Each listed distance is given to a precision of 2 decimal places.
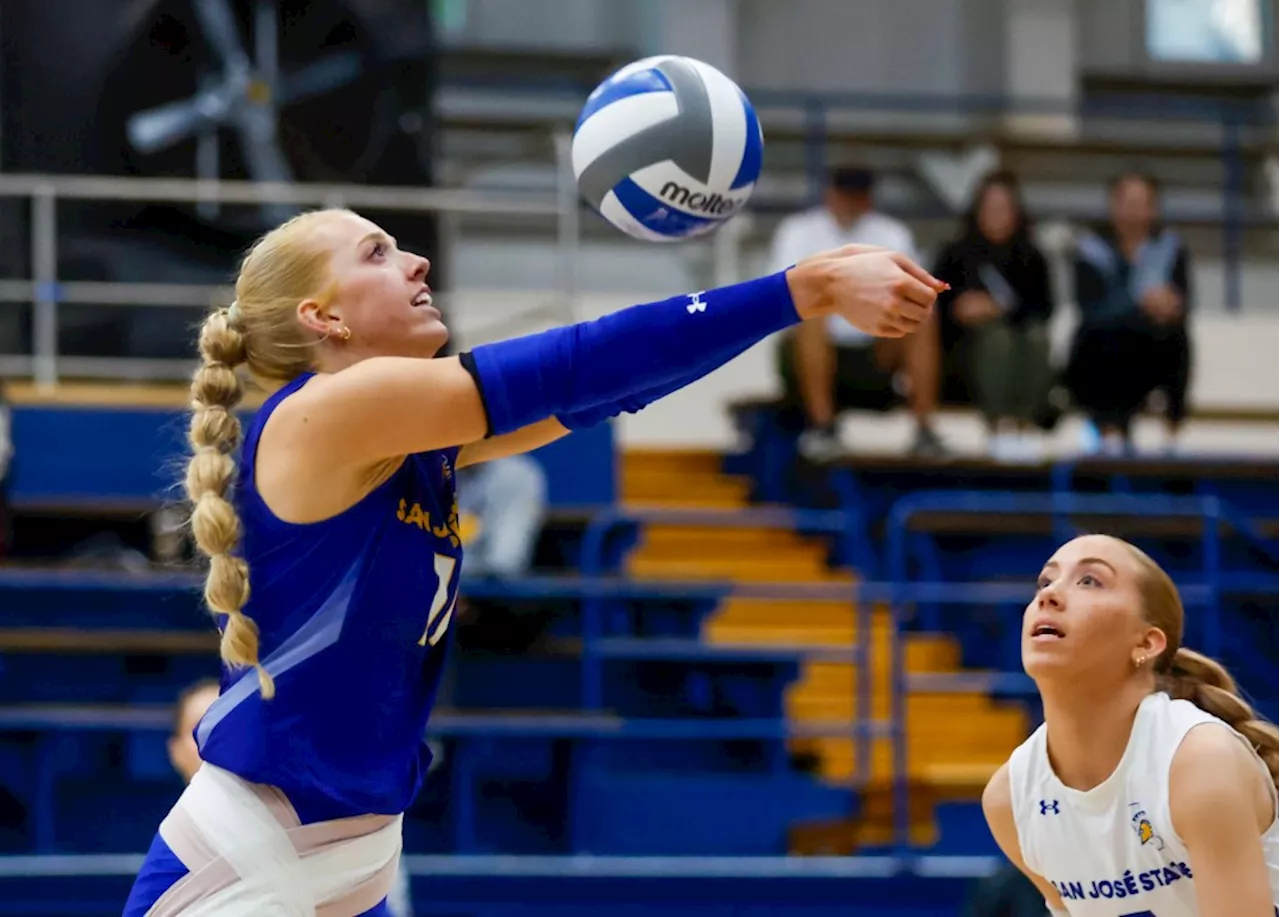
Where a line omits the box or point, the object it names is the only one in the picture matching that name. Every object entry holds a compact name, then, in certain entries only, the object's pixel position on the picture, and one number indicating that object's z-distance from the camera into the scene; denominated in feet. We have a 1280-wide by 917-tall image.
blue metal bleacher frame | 40.58
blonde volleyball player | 15.40
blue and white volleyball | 18.83
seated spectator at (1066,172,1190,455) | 52.51
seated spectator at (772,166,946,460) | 51.46
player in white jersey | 17.85
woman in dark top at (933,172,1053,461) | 51.36
